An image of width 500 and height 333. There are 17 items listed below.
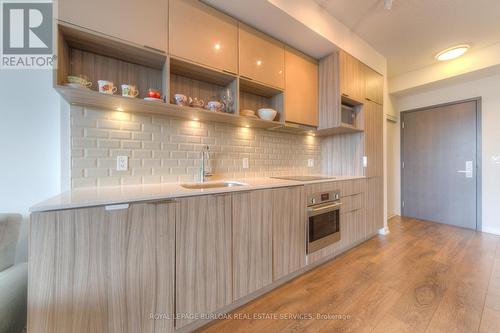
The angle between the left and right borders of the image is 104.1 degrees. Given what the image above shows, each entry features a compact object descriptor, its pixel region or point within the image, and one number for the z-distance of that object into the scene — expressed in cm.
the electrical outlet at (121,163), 152
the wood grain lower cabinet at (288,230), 167
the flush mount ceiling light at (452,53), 274
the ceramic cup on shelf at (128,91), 137
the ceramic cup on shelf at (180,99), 157
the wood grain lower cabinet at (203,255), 122
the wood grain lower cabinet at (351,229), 229
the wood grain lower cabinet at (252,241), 144
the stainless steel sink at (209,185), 171
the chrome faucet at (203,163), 189
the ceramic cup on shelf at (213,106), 175
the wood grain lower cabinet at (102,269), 90
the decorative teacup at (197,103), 169
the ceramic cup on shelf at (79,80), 123
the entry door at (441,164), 320
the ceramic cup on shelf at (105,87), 131
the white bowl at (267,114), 205
